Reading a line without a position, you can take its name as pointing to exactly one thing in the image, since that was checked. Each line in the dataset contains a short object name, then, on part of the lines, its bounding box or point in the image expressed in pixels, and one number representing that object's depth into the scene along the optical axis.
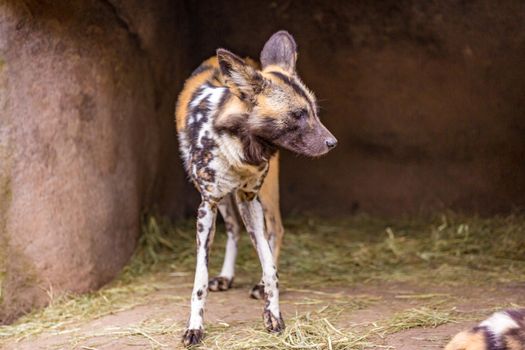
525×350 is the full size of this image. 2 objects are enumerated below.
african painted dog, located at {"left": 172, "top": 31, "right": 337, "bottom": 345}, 7.67
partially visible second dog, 6.57
